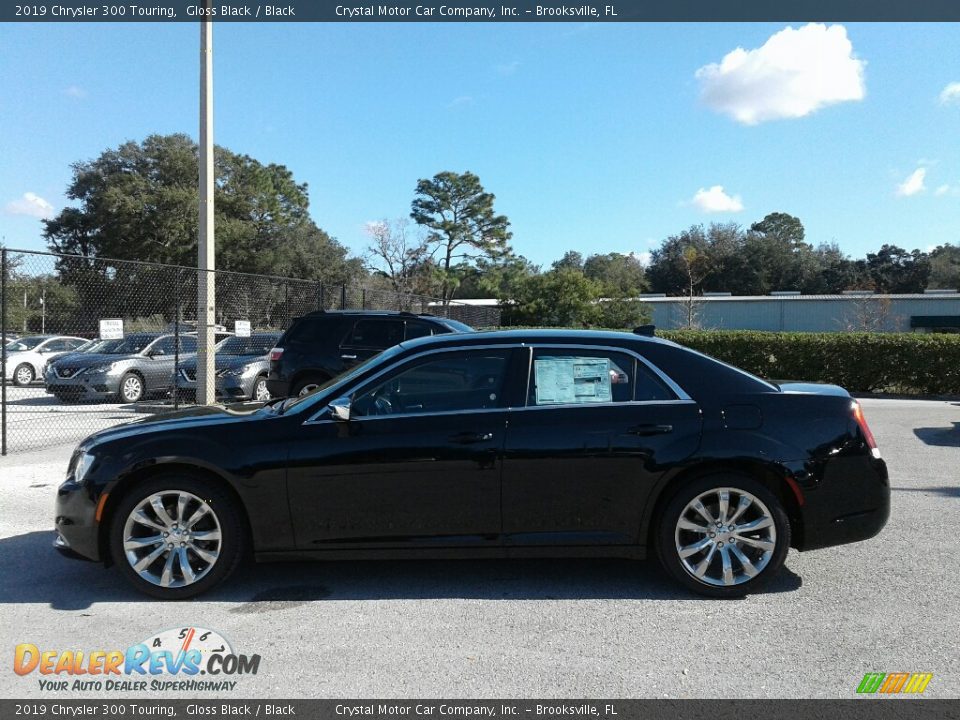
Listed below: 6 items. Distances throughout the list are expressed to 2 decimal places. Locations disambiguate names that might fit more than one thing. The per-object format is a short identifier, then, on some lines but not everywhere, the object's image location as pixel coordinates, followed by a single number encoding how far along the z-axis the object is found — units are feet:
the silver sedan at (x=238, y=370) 47.93
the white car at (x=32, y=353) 70.99
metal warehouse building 148.36
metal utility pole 41.57
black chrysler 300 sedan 14.62
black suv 37.76
